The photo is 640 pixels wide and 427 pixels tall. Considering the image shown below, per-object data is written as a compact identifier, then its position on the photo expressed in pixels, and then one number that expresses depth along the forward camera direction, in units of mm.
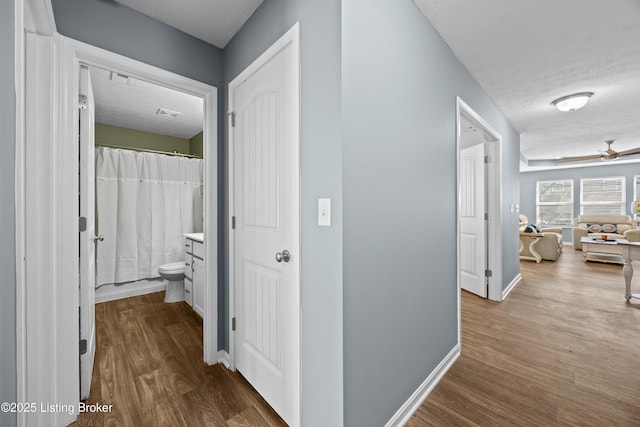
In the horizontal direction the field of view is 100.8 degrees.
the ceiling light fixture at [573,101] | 2959
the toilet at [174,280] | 3301
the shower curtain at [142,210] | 3496
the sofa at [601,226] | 6623
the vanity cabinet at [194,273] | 2830
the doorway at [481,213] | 3328
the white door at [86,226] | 1596
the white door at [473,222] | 3430
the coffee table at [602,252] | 5305
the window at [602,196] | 7477
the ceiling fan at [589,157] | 4422
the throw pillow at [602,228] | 6672
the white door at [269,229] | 1403
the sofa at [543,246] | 5785
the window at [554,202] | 8289
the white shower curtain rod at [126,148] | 3820
